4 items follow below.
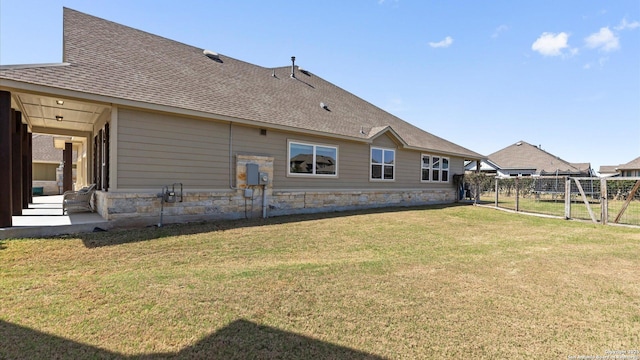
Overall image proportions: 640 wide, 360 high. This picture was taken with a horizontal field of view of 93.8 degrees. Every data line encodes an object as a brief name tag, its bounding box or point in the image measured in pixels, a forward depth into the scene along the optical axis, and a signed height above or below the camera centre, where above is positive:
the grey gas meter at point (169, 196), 7.32 -0.51
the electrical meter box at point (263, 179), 9.00 -0.09
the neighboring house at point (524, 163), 27.33 +1.52
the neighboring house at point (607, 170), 48.06 +1.58
